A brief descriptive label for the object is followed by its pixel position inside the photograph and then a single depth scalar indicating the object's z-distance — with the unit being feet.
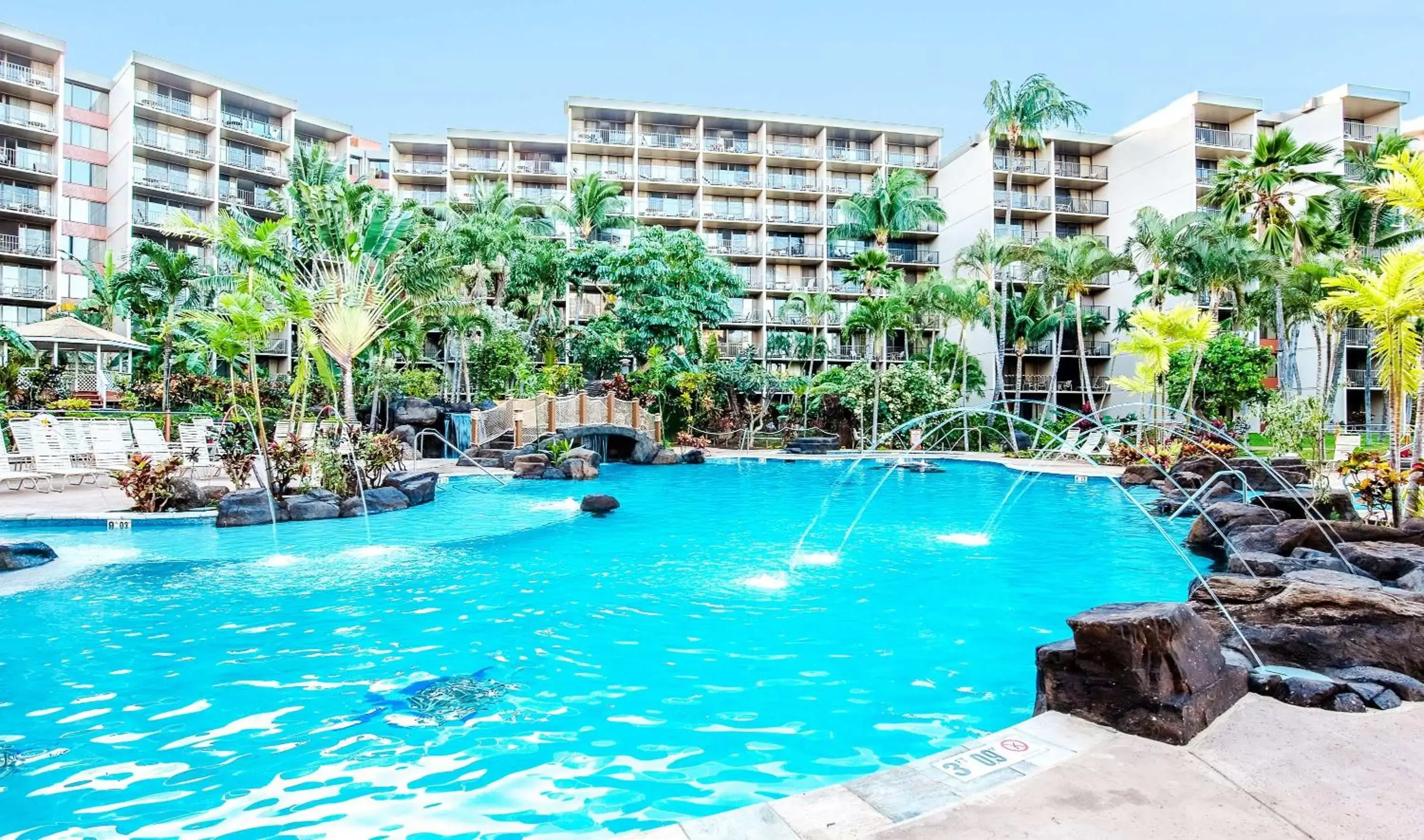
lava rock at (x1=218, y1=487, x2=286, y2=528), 40.45
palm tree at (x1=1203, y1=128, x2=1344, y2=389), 87.97
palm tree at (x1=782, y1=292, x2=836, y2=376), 135.23
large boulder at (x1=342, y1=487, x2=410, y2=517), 45.47
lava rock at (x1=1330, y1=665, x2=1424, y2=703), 14.26
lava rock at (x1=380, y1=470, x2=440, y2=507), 50.37
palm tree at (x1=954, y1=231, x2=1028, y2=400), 114.42
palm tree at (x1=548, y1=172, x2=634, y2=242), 129.80
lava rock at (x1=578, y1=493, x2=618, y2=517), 48.52
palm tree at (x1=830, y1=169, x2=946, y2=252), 133.90
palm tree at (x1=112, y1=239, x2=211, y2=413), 102.37
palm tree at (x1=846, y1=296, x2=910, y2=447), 115.44
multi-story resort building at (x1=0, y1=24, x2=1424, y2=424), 130.00
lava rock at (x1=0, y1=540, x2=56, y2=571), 29.09
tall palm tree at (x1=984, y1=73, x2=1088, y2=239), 131.54
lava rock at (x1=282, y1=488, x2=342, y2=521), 43.14
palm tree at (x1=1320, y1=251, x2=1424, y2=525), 33.37
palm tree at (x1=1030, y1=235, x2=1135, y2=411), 110.32
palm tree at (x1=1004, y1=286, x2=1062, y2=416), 135.44
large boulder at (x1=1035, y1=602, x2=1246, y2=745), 12.25
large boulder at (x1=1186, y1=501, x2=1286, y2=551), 35.40
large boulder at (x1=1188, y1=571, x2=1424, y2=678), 16.60
